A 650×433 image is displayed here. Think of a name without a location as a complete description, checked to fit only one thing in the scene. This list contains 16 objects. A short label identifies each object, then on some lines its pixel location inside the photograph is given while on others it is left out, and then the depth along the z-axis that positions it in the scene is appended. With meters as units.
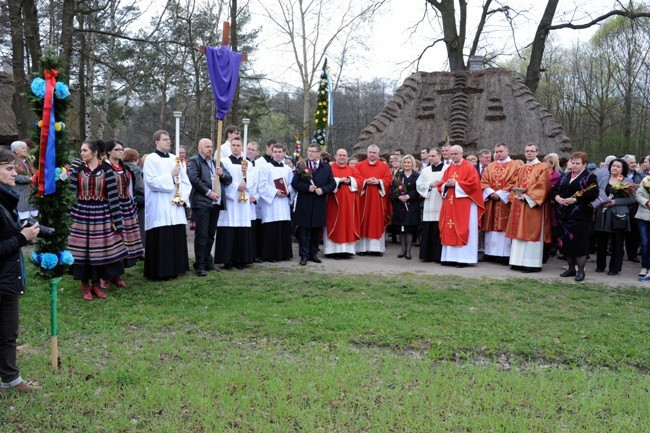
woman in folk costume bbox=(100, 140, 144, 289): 7.46
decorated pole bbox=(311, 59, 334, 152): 15.75
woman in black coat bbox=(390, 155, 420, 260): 10.41
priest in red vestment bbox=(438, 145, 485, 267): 9.59
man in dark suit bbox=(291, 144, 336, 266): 9.61
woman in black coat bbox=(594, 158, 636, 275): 8.95
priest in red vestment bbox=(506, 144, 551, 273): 9.09
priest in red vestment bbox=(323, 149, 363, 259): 10.20
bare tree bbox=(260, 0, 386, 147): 30.03
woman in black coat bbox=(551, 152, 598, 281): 8.35
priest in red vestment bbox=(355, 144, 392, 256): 10.68
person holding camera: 3.87
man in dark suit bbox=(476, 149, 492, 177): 11.06
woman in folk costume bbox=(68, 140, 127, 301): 6.88
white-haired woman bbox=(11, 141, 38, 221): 9.01
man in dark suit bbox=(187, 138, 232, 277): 8.15
